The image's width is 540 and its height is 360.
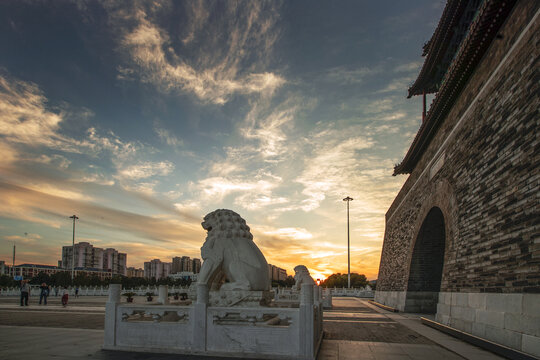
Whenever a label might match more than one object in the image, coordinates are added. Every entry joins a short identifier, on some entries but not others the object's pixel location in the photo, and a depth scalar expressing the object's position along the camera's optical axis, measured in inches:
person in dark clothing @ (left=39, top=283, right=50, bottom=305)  662.2
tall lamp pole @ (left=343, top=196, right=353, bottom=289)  1333.8
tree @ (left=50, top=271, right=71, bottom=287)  1632.6
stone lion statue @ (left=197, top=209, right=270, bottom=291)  248.8
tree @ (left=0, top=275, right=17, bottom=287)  1694.3
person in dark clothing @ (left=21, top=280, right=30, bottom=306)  617.3
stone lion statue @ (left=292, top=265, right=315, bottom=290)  602.2
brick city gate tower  212.1
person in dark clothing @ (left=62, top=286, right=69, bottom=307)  611.7
